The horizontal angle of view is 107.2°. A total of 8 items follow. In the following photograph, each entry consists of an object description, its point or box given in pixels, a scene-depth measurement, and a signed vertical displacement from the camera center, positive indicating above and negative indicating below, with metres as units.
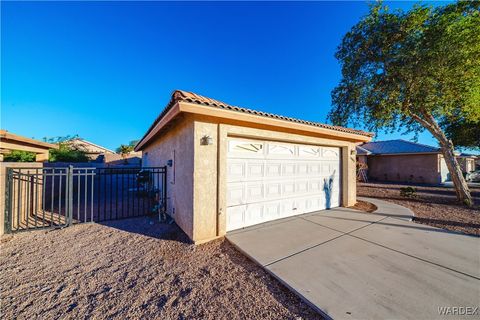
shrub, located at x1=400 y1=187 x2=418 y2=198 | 9.10 -1.59
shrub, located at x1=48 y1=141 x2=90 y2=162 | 13.99 +0.48
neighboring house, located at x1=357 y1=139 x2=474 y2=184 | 15.82 +0.01
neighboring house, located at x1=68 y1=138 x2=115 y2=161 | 24.91 +2.27
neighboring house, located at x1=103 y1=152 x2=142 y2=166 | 27.61 +0.45
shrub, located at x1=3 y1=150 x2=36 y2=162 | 9.34 +0.25
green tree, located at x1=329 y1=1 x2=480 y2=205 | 6.56 +3.87
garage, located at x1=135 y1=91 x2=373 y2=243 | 3.88 -0.07
